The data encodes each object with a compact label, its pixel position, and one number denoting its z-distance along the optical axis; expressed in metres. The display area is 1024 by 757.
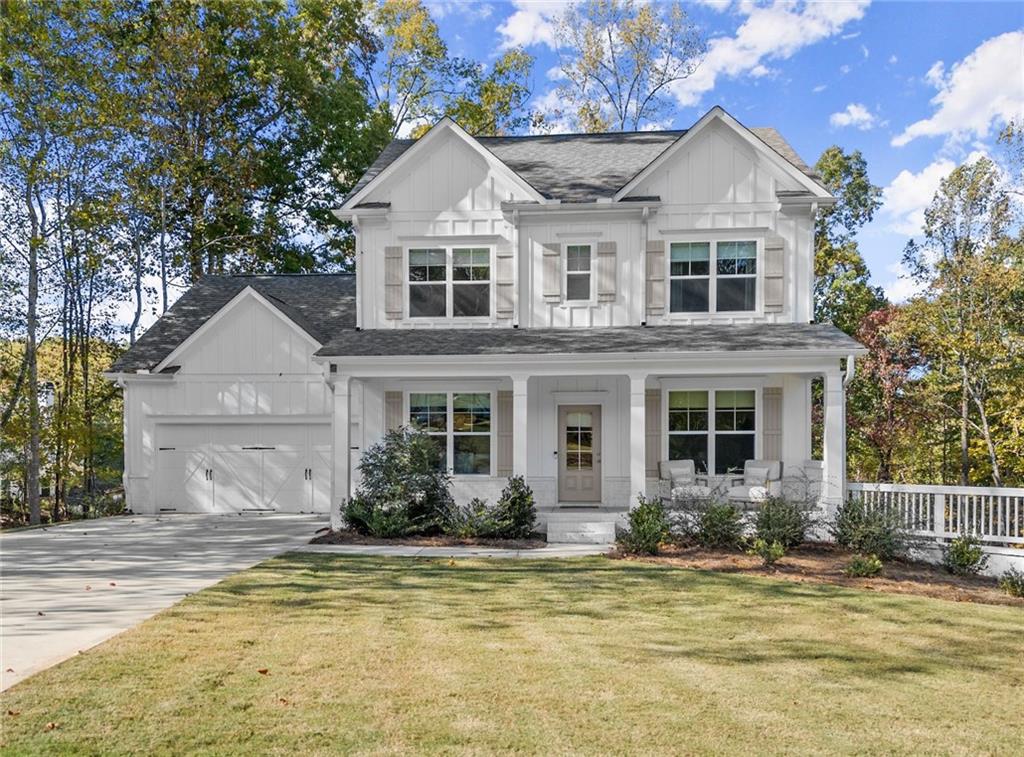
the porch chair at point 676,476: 13.32
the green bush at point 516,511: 11.95
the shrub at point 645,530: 10.66
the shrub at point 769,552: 9.59
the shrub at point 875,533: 10.48
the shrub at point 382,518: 11.95
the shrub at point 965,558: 9.98
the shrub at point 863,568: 9.29
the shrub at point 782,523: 10.55
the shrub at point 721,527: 10.90
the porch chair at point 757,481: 12.88
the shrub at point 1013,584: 8.77
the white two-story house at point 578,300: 13.58
